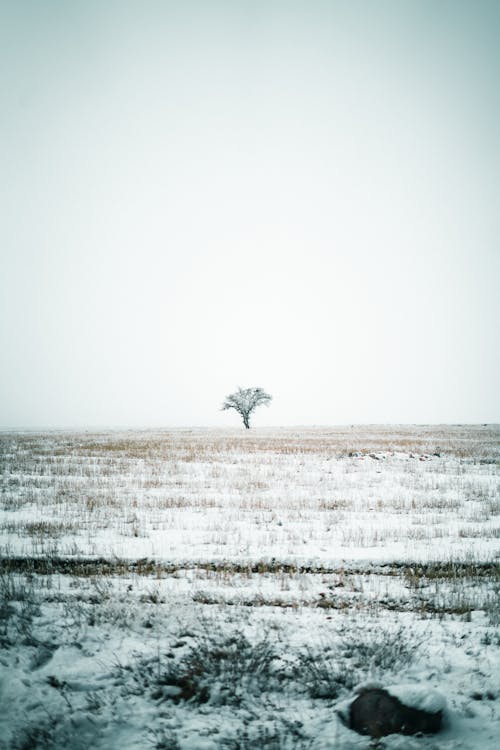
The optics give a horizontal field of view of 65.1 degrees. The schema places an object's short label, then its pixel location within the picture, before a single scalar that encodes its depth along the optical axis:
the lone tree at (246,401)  78.44
